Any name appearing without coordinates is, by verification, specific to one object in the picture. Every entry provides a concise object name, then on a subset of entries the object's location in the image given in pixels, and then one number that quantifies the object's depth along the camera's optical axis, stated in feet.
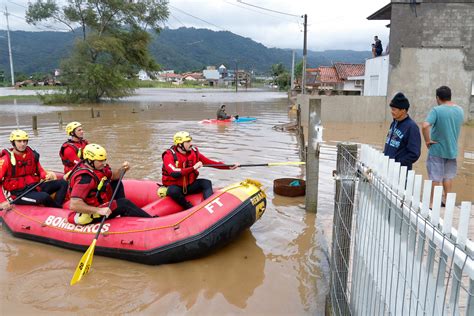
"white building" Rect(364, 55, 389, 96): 59.06
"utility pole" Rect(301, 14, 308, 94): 81.59
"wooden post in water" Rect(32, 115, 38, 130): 57.52
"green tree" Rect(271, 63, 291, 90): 246.31
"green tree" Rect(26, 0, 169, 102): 114.21
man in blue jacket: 14.46
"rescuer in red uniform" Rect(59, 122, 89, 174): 21.90
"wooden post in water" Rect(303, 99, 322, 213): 20.63
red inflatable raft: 16.10
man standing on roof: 65.27
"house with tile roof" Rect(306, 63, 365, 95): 129.80
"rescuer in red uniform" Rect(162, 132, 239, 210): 19.36
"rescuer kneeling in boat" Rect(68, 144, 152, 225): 15.99
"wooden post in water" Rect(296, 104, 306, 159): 33.52
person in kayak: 64.49
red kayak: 63.26
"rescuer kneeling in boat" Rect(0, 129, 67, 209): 19.47
